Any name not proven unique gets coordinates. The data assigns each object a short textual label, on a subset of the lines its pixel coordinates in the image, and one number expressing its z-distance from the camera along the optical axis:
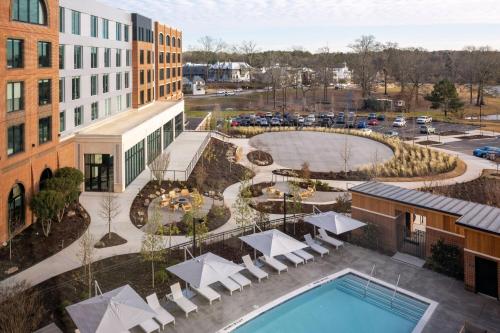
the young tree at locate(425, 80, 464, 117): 80.44
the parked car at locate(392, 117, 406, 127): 69.94
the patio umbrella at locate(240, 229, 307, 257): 19.70
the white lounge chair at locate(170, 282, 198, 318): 16.41
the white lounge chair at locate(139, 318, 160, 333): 15.05
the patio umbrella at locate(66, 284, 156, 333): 13.57
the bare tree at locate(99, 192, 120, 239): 25.52
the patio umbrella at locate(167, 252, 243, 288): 16.89
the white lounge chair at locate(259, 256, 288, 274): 20.16
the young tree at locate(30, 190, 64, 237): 23.03
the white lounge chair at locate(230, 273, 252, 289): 18.52
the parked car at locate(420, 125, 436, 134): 63.58
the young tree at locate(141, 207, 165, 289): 19.27
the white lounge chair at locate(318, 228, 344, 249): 23.05
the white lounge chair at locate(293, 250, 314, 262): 21.26
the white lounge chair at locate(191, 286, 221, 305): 17.33
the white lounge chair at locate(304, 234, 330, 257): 22.03
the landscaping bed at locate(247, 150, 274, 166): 43.95
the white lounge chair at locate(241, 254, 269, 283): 19.31
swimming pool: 16.45
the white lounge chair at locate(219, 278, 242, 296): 18.06
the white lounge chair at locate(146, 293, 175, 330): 15.49
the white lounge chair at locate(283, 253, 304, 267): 20.89
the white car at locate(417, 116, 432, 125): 72.44
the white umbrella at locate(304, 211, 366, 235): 22.22
